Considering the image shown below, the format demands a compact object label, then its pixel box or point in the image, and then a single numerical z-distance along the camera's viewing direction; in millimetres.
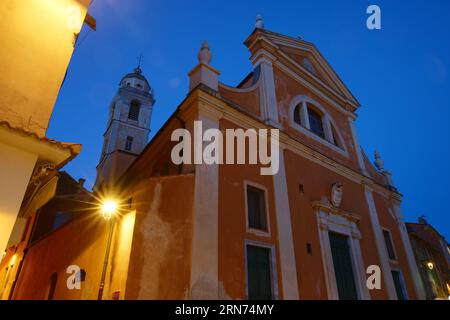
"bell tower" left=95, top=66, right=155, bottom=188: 22453
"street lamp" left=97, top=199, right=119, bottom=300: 6448
